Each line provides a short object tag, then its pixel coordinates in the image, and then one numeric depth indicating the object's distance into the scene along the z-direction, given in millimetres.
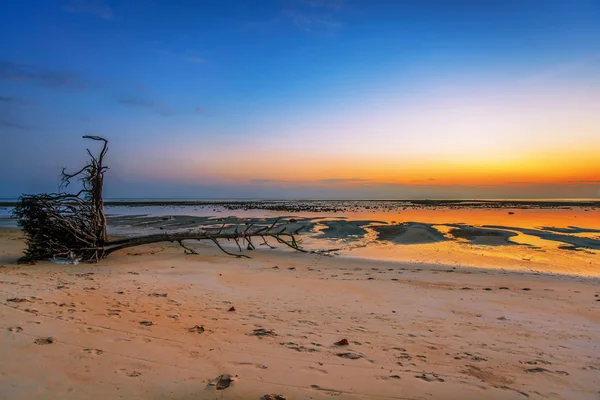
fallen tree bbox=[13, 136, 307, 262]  11219
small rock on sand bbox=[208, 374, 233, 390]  3783
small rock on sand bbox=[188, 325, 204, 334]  5355
